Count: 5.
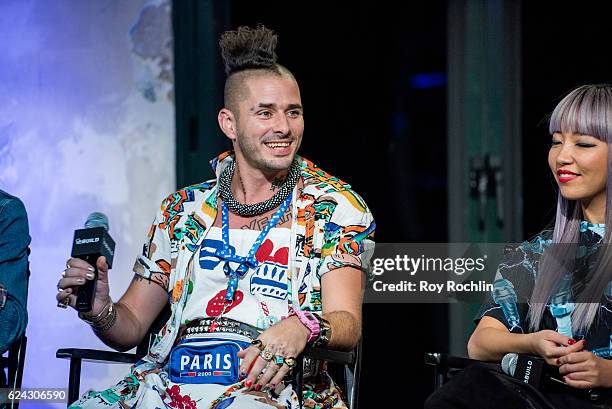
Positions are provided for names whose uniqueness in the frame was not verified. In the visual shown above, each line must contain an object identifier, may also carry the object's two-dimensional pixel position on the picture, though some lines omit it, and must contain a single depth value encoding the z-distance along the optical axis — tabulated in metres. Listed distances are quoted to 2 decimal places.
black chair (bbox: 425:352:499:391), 6.26
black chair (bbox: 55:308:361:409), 6.57
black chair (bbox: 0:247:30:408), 6.76
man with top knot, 6.43
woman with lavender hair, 5.82
